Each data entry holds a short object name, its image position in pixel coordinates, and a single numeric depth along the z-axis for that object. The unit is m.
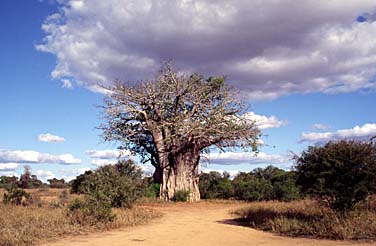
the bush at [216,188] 37.69
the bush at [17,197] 22.61
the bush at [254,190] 33.62
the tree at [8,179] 56.81
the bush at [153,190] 33.28
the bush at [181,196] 31.50
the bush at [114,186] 21.22
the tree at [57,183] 61.50
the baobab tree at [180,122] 31.73
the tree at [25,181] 54.12
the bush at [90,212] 16.05
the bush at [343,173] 13.57
